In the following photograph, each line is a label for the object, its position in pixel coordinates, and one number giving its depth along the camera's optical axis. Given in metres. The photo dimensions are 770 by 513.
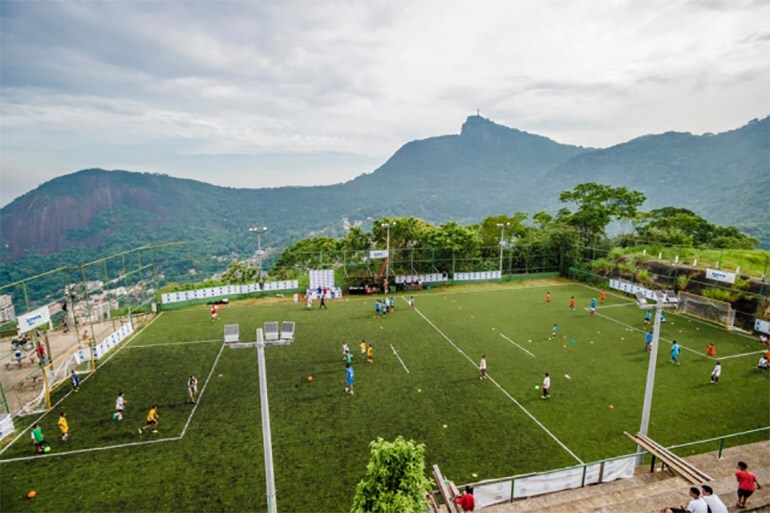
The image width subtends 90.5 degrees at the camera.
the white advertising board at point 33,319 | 17.22
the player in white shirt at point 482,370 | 19.08
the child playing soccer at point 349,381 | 17.66
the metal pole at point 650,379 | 11.06
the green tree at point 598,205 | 49.91
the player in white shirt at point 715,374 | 18.42
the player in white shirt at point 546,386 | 17.03
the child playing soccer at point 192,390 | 17.02
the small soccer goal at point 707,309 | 27.48
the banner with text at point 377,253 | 39.28
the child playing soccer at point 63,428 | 14.45
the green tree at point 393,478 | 7.36
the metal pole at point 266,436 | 8.01
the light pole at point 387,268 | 39.78
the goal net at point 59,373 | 16.93
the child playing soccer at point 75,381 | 18.80
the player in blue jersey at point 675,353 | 20.80
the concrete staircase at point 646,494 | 9.34
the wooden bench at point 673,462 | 10.24
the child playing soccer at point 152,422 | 14.94
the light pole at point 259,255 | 33.13
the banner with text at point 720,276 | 28.71
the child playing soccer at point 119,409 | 15.78
